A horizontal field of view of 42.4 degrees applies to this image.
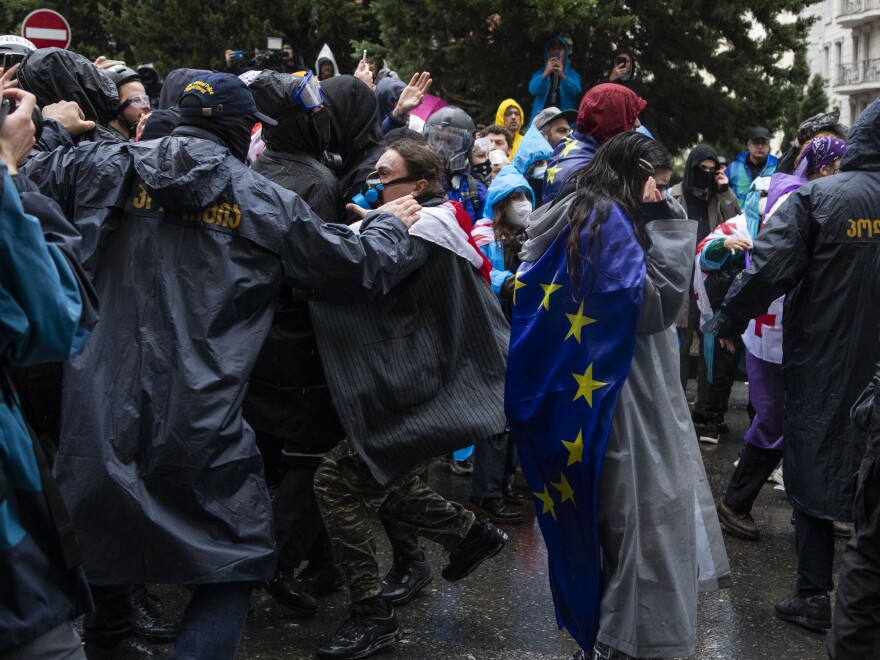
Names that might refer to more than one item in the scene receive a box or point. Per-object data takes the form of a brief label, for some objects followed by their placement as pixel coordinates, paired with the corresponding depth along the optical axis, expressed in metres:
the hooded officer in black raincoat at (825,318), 4.68
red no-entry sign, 11.18
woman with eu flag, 3.77
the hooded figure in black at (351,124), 5.35
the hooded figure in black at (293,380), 4.42
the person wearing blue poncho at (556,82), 10.58
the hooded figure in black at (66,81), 4.42
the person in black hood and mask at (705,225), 8.24
